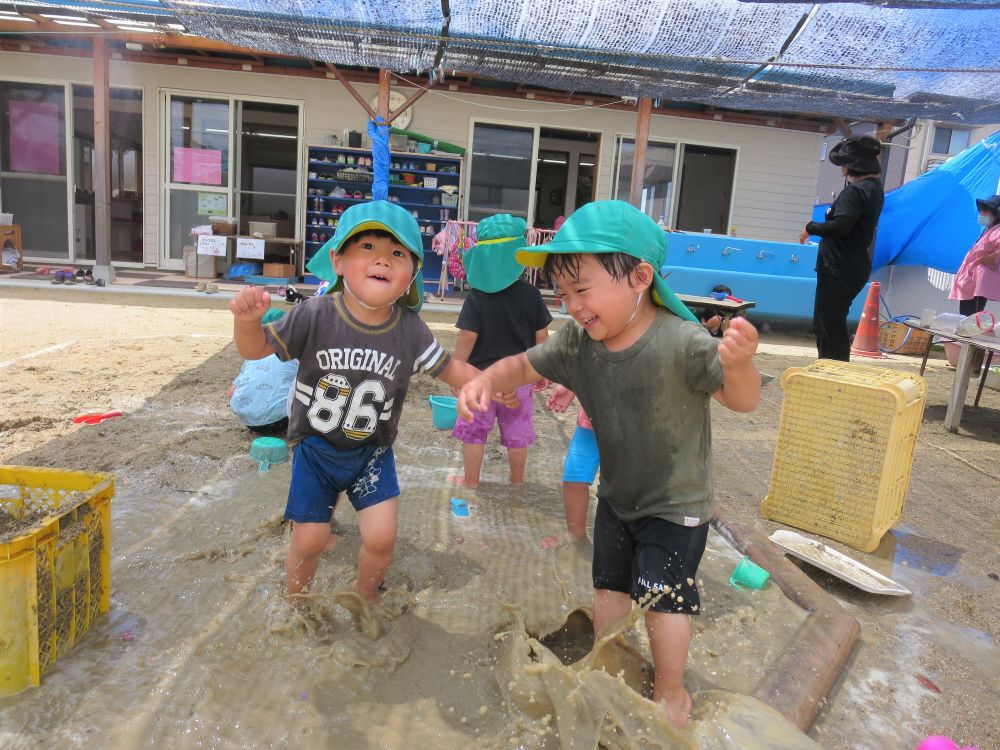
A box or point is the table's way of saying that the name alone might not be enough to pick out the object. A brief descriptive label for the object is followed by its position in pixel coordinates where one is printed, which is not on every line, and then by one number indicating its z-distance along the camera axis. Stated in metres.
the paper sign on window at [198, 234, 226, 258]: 11.57
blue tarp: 10.77
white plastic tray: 2.88
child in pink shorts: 3.55
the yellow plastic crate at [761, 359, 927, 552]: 3.30
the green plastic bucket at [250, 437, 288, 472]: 3.76
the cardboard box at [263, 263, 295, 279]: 12.12
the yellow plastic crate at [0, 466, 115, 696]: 1.79
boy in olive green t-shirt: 1.92
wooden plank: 2.02
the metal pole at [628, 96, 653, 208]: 9.71
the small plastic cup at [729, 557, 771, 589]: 2.76
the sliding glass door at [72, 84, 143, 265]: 12.48
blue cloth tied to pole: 9.35
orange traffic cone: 9.91
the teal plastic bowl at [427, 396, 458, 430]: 4.69
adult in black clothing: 5.12
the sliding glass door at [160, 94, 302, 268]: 12.48
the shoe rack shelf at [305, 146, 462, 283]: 12.22
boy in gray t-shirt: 2.27
